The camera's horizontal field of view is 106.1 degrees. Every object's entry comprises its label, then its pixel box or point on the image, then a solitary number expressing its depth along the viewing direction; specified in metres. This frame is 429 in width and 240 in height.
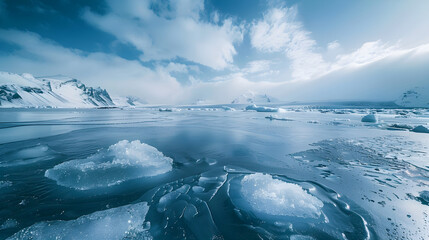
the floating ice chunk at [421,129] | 8.45
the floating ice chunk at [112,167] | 2.75
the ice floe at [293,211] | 1.79
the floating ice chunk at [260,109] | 34.44
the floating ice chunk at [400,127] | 9.84
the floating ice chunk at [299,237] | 1.71
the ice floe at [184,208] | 1.76
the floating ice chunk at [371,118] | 14.23
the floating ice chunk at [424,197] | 2.36
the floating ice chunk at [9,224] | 1.76
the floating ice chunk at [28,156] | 3.51
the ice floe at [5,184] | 2.51
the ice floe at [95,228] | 1.67
